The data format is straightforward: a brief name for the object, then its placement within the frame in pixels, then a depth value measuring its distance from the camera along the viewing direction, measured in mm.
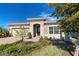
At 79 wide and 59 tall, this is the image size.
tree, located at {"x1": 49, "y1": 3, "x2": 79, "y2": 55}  2517
